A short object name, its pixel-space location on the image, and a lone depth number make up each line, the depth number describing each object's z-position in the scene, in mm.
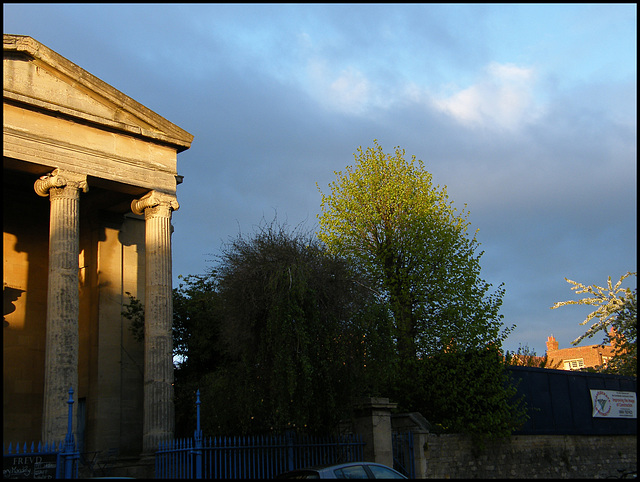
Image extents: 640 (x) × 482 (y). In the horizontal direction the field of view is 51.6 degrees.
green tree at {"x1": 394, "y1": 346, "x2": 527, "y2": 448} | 19594
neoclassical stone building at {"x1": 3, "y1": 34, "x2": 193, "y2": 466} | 17656
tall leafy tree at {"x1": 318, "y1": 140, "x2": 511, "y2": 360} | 21578
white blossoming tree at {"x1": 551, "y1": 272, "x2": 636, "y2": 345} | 25797
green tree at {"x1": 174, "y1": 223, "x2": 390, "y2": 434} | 15461
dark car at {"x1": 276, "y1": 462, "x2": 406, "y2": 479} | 11938
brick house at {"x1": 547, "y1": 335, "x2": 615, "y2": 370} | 60062
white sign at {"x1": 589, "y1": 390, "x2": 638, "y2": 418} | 24719
